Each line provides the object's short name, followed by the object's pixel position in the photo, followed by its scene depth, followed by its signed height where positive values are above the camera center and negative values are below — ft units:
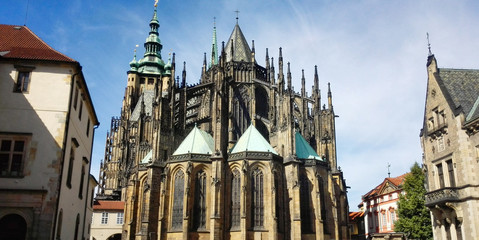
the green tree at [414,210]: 123.48 +8.03
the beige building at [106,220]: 167.99 +6.37
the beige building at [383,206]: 169.45 +13.10
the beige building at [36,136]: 62.13 +15.17
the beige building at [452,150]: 80.18 +17.56
